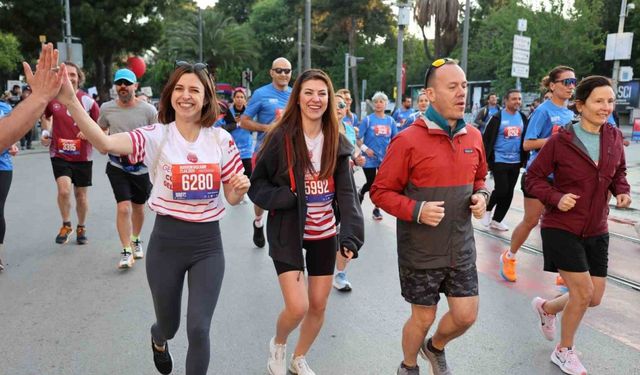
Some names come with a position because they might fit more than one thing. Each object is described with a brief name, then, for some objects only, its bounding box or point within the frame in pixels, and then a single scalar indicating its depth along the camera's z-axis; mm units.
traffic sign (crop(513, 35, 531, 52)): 16625
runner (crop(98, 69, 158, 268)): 5574
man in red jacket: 2943
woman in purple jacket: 3418
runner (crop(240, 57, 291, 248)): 6430
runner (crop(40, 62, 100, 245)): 6215
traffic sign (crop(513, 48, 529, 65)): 16719
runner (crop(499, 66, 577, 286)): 4980
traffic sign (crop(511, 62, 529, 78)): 16797
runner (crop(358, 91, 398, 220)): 8086
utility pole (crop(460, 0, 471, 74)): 19875
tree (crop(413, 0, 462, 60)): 38656
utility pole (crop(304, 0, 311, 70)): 22106
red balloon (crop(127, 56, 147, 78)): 25875
